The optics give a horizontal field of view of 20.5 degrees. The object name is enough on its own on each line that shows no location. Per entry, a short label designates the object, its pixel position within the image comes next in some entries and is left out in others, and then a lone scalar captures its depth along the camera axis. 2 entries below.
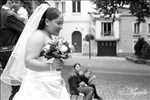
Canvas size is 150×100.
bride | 4.21
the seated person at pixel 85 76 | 8.13
